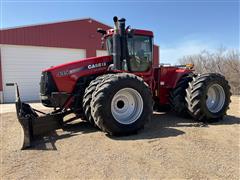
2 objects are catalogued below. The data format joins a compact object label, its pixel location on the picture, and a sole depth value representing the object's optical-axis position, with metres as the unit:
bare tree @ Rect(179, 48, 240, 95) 12.55
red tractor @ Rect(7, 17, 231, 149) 3.53
